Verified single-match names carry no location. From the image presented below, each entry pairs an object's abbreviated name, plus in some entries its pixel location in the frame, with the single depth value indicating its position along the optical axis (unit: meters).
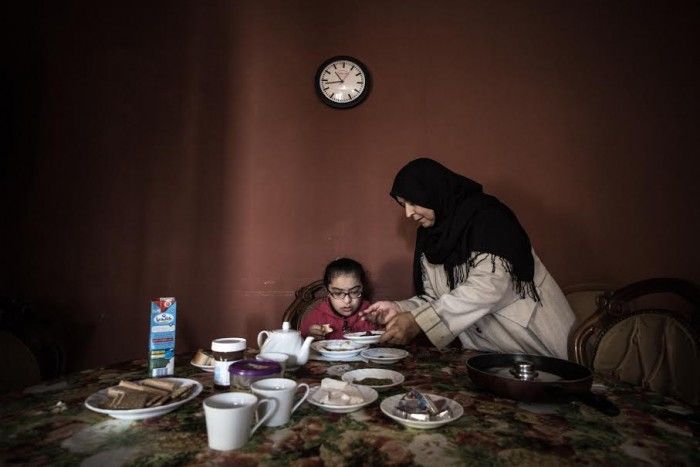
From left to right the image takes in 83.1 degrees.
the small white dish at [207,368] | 1.29
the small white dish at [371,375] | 1.15
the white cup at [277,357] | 1.08
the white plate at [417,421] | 0.81
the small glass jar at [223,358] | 1.07
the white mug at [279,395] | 0.82
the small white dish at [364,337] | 1.56
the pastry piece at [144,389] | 0.94
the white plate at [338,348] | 1.43
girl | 2.19
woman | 1.66
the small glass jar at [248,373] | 0.91
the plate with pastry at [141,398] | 0.87
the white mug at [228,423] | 0.71
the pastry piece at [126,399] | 0.88
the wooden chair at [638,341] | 1.37
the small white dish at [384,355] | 1.40
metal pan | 0.87
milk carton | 1.20
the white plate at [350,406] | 0.89
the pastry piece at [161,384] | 0.97
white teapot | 1.21
